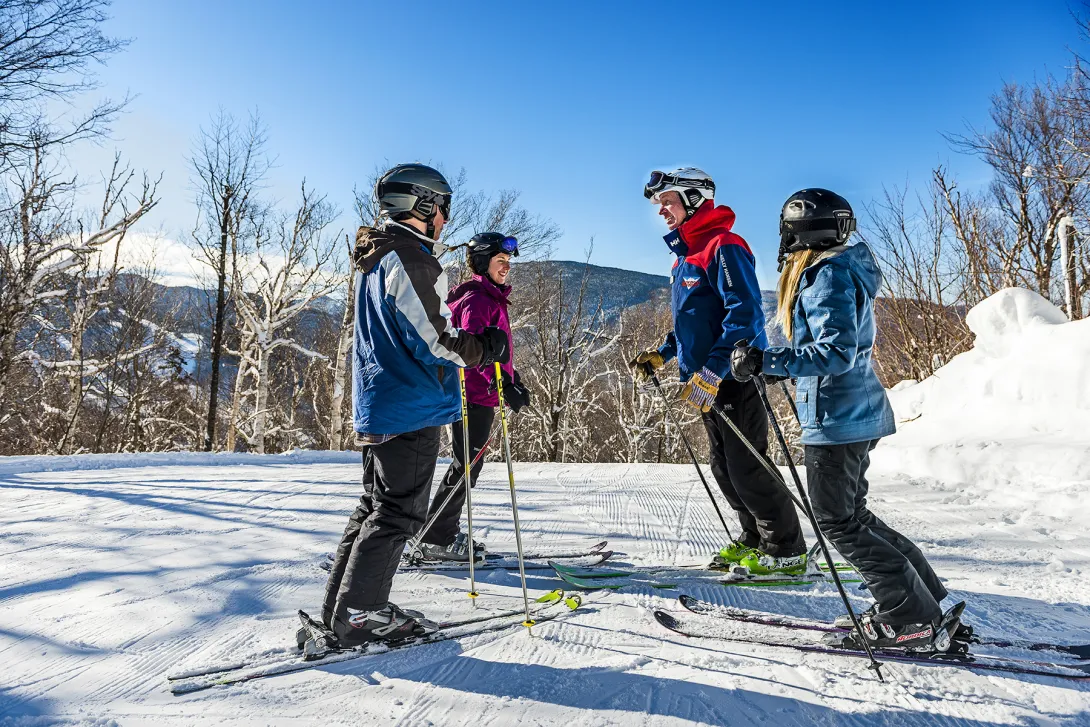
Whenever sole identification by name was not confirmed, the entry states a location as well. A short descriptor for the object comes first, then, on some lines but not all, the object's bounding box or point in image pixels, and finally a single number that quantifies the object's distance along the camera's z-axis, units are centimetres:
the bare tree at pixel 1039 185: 1312
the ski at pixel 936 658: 214
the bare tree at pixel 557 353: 2380
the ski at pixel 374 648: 211
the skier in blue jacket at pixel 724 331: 316
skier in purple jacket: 370
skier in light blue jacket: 225
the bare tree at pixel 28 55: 1095
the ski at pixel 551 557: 359
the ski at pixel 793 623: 230
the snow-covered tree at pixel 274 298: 1886
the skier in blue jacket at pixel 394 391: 239
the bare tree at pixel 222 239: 1803
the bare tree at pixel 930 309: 1294
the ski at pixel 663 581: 317
